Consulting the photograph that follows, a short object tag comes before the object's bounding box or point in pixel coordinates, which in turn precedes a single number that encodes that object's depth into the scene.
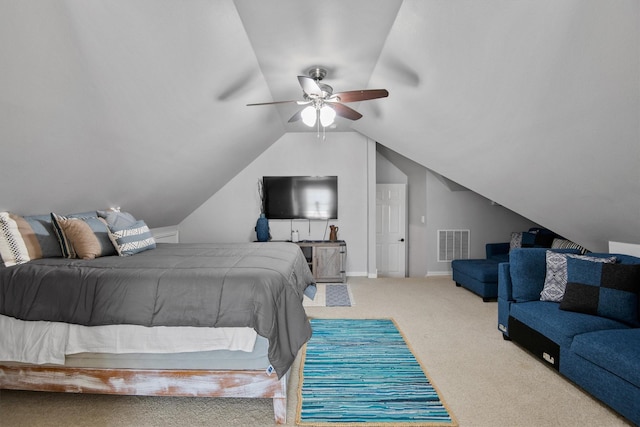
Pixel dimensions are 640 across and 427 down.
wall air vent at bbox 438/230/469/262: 6.07
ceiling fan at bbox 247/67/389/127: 2.83
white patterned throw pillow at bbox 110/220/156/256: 2.95
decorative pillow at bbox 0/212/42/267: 2.45
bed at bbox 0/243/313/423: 2.06
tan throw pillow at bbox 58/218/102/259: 2.76
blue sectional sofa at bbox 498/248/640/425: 1.98
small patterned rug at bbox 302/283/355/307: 4.34
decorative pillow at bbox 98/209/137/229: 3.08
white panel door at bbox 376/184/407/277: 6.18
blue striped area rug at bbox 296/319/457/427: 2.05
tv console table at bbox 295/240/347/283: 5.43
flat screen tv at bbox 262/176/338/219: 5.73
